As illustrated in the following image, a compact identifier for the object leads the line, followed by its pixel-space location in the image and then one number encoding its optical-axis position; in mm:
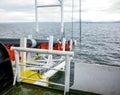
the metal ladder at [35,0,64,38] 5043
